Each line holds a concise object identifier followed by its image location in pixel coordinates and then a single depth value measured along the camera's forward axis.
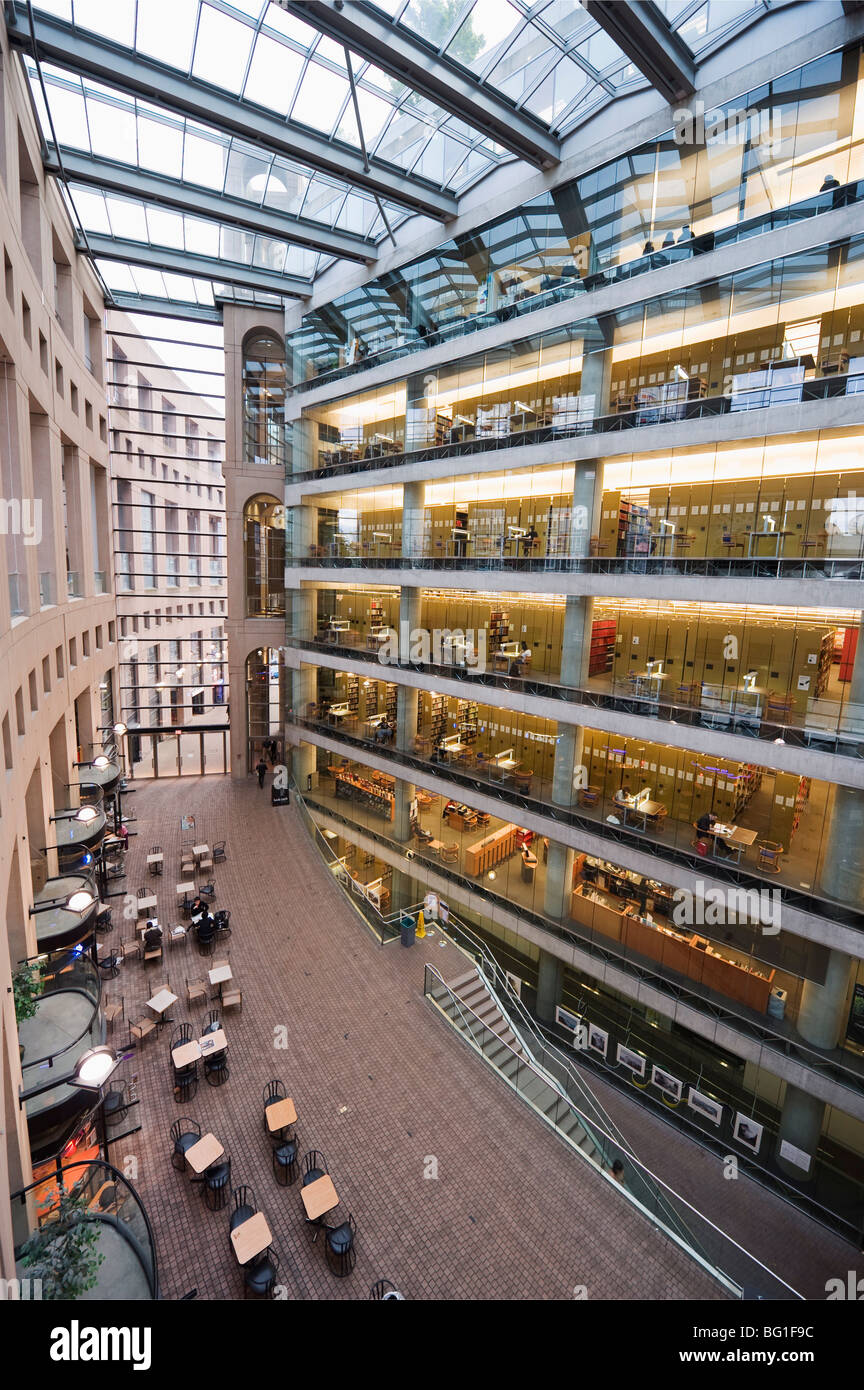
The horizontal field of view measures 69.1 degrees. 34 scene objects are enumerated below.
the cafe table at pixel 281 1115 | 9.49
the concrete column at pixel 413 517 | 18.09
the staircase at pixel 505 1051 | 10.04
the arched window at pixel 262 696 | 25.31
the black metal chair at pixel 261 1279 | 7.54
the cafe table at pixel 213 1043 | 10.65
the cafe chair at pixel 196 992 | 12.24
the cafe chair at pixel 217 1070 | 10.59
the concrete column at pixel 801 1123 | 11.41
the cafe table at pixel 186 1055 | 10.22
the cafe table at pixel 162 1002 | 11.67
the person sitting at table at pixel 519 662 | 15.80
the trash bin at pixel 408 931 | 14.45
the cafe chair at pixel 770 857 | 11.55
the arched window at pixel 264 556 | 24.41
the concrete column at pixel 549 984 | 15.21
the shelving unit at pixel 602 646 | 15.31
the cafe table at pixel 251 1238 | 7.73
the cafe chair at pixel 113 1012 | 11.56
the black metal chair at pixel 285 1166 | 9.02
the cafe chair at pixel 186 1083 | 10.23
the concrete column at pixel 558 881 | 14.76
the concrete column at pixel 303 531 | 23.14
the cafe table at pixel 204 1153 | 8.77
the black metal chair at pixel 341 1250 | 7.91
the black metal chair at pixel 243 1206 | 8.19
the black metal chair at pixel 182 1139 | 9.14
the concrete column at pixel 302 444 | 22.69
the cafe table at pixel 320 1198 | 8.28
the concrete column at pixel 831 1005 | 10.96
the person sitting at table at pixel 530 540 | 15.32
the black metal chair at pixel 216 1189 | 8.63
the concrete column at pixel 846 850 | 10.55
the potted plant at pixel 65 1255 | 5.01
